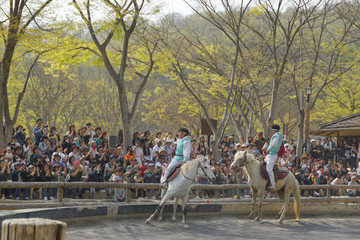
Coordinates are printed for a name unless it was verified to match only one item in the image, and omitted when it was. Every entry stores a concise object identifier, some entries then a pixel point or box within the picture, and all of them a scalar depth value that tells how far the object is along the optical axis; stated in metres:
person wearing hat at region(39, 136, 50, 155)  16.45
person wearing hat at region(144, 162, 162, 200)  16.39
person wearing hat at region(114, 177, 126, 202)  14.55
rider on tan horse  13.61
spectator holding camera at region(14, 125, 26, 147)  17.22
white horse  11.97
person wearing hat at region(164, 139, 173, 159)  19.59
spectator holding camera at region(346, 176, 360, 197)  18.19
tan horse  13.28
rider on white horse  12.34
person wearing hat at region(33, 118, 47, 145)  17.25
